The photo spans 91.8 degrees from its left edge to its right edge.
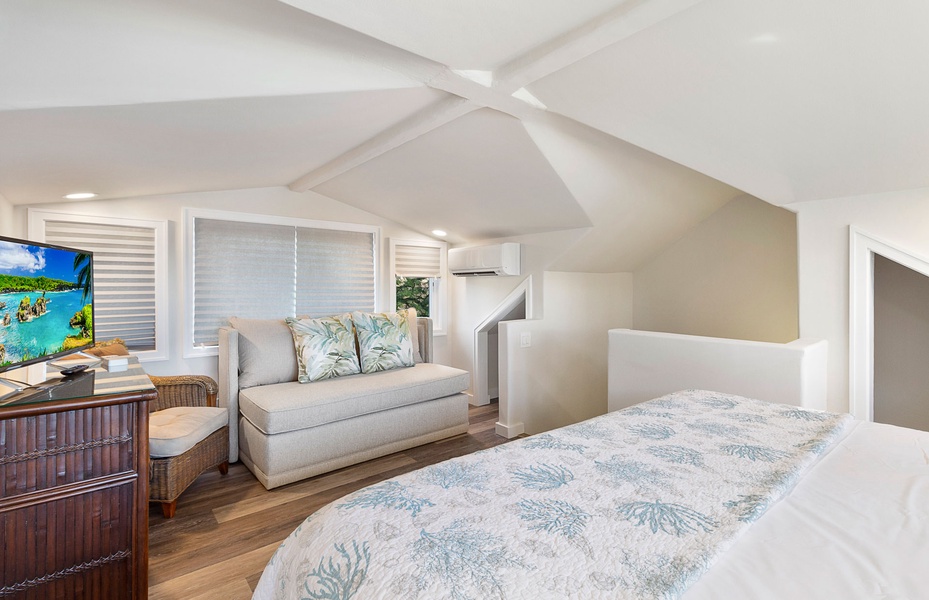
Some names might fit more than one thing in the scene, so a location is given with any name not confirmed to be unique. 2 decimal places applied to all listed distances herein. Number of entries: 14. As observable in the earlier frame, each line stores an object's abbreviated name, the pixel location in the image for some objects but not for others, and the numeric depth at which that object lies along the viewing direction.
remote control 1.78
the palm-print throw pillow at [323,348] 3.33
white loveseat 2.82
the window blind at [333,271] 4.07
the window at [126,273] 3.05
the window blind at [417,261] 4.62
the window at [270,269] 3.56
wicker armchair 2.36
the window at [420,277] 4.63
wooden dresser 1.37
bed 0.80
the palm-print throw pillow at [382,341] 3.62
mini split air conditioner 4.02
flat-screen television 1.50
